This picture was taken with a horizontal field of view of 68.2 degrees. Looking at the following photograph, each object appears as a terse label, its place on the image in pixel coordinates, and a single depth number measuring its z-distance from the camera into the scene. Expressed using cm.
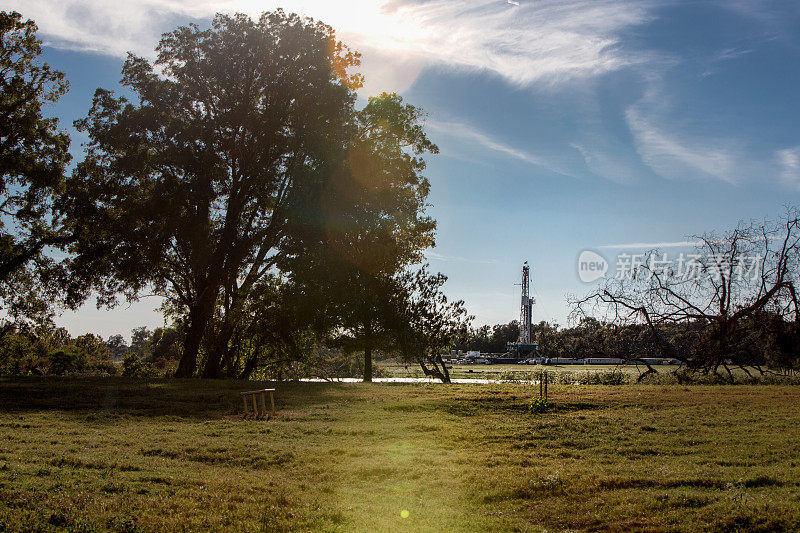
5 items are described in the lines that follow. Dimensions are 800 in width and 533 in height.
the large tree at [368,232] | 3189
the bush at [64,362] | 4858
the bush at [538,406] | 2144
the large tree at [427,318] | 3938
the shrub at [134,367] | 4428
